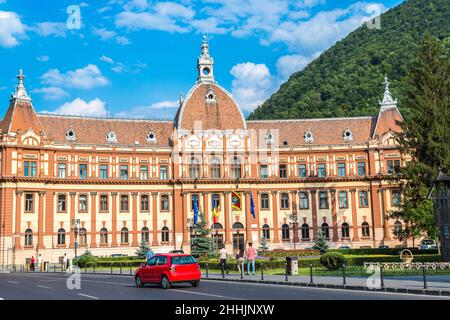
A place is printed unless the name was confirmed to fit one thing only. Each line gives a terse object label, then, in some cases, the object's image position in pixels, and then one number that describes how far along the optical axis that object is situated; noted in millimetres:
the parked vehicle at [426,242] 71956
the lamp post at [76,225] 61409
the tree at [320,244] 66388
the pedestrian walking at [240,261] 36009
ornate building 70750
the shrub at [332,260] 38594
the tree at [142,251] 64125
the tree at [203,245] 58250
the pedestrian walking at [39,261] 61044
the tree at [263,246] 69812
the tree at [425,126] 52594
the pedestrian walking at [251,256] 38062
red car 28094
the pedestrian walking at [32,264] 58281
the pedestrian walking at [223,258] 39469
